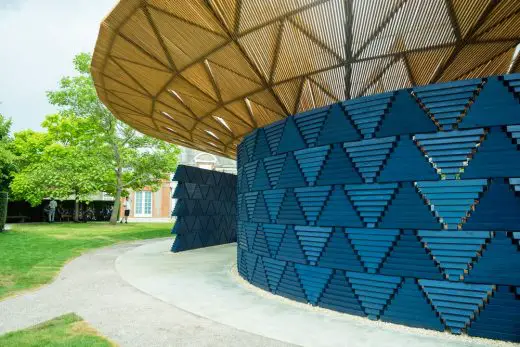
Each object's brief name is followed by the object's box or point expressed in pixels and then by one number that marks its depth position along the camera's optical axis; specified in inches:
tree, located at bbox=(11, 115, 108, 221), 1215.6
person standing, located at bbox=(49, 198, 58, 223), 1466.5
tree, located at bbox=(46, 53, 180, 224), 1330.0
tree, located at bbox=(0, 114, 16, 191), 1393.9
